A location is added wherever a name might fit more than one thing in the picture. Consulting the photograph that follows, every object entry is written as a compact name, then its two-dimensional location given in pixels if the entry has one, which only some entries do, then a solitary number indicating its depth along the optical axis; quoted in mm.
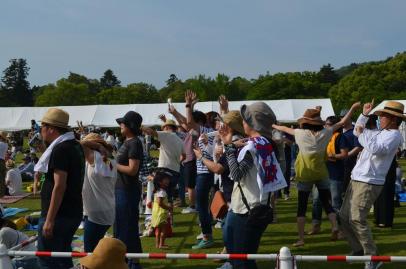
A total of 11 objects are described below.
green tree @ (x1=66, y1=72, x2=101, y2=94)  124812
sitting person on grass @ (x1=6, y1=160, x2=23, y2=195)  14625
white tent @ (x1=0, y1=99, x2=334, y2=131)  30625
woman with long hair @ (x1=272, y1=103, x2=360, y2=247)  7094
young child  7840
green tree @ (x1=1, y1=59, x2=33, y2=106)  115062
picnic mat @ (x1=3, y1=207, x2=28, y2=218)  11241
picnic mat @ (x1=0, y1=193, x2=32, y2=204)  13438
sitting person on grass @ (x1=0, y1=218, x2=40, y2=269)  6004
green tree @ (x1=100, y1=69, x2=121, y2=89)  144125
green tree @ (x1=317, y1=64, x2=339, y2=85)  103225
